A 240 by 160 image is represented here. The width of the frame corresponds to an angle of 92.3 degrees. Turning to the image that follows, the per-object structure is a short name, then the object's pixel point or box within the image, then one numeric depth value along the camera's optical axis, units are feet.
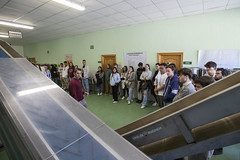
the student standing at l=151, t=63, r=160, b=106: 14.45
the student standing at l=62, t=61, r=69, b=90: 23.44
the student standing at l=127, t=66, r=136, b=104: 15.56
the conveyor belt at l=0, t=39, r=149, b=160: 1.90
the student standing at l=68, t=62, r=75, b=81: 21.62
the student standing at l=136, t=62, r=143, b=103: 15.43
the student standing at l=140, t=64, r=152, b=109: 14.19
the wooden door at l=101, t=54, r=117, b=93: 19.34
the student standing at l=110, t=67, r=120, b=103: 16.46
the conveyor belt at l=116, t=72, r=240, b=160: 1.95
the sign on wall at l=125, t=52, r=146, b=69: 16.38
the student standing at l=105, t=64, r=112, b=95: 18.58
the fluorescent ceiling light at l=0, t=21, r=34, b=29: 14.85
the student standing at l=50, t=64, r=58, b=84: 24.35
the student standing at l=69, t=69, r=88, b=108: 8.68
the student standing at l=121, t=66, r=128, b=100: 16.80
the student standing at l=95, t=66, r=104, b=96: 19.04
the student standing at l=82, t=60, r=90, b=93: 20.22
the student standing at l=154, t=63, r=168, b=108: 11.35
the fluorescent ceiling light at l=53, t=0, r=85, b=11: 9.23
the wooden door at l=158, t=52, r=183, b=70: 14.02
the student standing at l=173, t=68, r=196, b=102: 6.51
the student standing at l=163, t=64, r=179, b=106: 8.49
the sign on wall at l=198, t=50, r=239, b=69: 11.34
